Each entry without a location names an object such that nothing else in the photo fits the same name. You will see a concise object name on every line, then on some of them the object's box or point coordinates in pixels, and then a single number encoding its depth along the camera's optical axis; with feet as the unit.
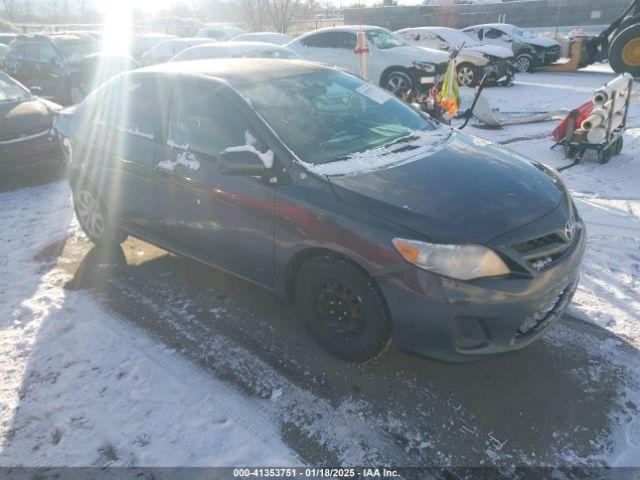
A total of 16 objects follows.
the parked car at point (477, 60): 40.83
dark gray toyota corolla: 8.02
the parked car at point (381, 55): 35.40
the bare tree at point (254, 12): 85.71
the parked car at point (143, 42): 65.77
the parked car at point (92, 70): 39.65
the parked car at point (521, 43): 51.19
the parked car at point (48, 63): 39.19
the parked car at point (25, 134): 21.33
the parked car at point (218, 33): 73.61
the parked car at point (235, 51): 34.19
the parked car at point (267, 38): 51.75
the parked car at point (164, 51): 53.42
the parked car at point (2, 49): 53.23
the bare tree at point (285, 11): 83.82
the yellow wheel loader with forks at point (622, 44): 35.37
